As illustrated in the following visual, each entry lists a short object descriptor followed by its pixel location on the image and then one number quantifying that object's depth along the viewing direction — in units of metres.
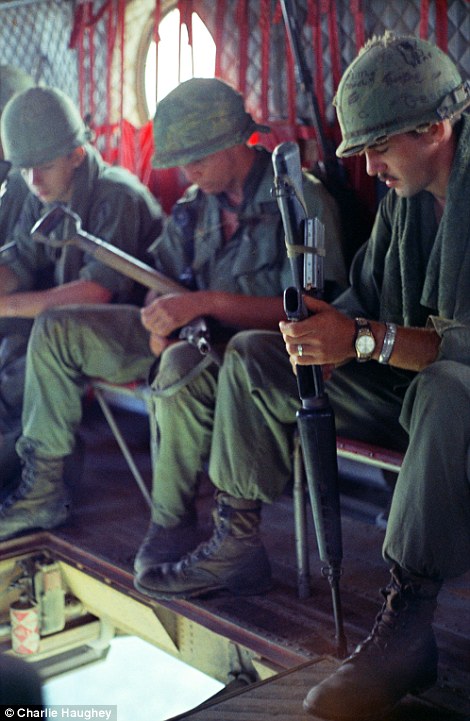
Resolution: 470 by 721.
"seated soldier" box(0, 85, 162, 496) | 3.62
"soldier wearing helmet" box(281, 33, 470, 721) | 2.01
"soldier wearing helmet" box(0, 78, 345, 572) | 2.67
